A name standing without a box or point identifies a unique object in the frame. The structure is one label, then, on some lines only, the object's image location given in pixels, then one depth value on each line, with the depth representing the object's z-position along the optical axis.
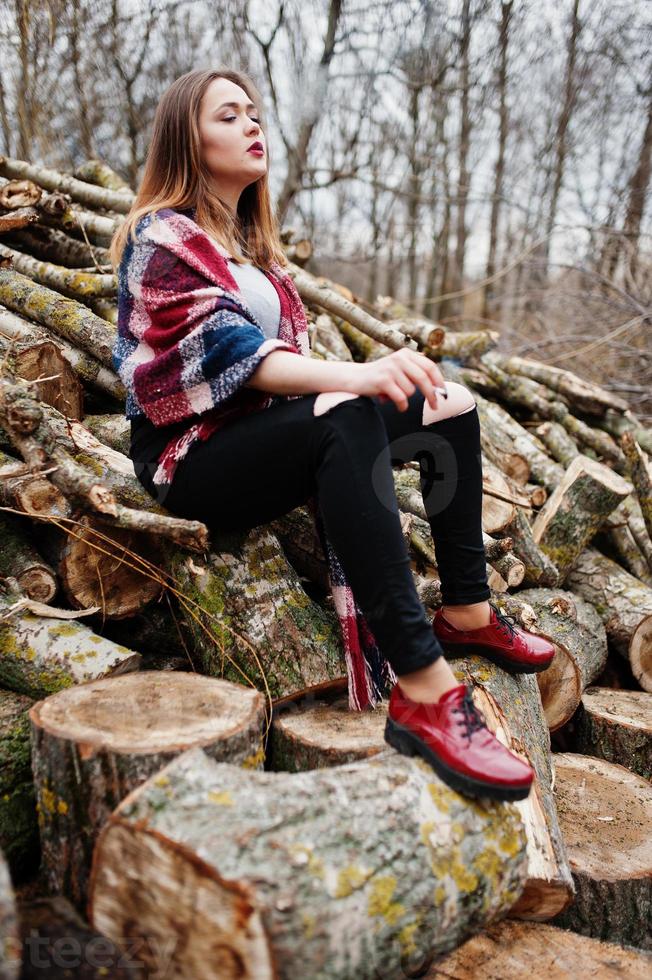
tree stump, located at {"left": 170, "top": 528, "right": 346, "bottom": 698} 1.91
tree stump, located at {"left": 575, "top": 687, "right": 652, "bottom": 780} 2.50
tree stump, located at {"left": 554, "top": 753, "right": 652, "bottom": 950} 1.86
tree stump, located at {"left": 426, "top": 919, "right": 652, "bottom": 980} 1.53
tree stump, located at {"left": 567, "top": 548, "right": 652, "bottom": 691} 2.99
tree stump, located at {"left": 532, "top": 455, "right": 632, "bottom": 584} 3.15
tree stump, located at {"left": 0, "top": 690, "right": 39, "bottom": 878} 1.61
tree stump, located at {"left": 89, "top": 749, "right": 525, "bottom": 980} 1.10
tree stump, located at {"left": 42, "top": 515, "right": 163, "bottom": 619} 1.99
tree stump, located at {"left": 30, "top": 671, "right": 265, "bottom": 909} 1.35
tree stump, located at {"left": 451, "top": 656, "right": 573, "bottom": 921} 1.60
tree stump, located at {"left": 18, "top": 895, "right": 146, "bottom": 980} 1.08
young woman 1.55
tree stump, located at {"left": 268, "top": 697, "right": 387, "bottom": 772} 1.66
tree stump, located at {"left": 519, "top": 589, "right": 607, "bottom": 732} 2.52
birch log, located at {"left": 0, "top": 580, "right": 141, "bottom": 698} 1.82
